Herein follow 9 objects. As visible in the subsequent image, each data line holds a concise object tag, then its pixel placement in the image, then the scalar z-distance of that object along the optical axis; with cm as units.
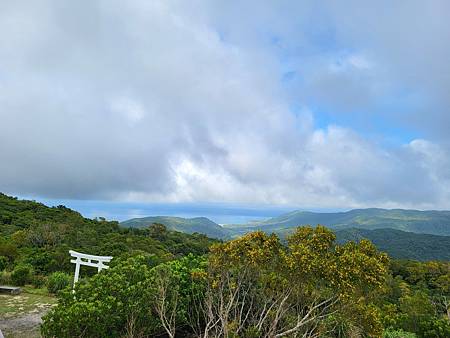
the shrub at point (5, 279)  1305
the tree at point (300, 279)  601
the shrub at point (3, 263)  1473
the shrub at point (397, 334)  978
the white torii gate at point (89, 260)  1117
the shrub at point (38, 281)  1316
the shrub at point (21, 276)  1306
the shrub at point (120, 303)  589
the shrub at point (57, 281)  1243
